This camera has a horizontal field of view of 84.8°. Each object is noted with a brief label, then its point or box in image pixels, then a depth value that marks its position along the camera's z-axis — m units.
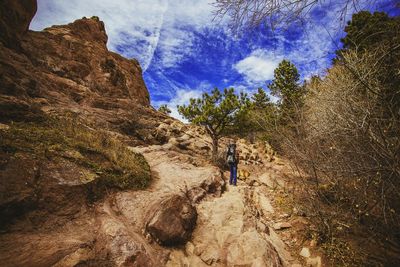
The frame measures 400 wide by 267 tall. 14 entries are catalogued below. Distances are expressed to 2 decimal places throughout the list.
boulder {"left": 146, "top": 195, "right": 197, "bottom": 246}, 4.58
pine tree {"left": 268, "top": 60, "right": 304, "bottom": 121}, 21.28
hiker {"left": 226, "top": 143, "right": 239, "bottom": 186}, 8.67
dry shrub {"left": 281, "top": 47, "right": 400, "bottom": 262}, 4.56
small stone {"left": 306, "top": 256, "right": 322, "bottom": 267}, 4.79
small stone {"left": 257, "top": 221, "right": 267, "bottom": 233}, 5.67
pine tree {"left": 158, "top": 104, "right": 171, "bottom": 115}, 32.31
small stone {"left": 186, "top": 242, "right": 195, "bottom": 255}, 4.69
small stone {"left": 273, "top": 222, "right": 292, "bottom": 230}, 6.19
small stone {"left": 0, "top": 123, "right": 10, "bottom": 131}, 5.14
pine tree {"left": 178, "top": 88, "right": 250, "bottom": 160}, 13.06
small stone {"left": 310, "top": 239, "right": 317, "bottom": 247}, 5.26
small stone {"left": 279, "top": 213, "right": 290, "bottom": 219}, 6.70
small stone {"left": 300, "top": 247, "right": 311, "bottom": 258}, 5.07
